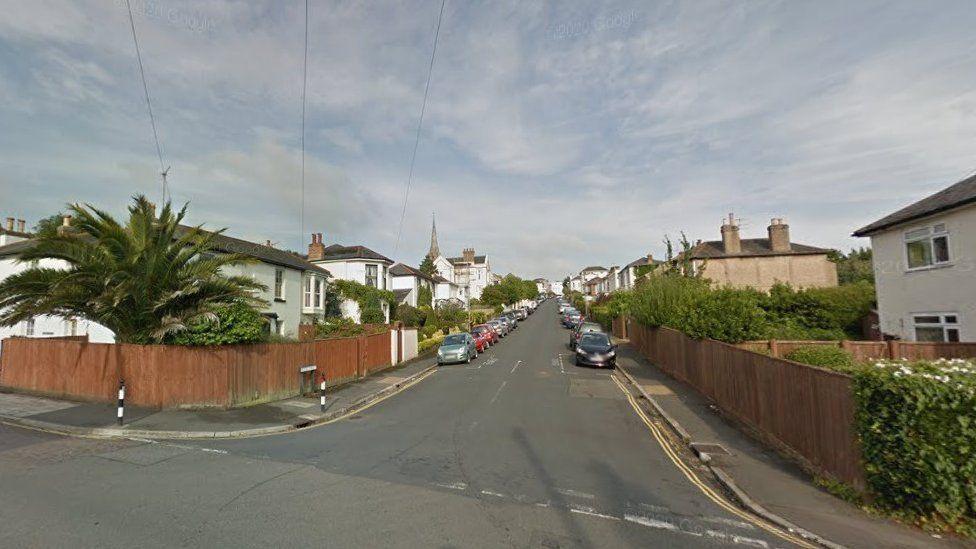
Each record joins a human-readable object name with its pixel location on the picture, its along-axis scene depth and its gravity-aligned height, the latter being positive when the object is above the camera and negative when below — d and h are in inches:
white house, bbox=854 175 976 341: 553.6 +42.1
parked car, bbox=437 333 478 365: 953.5 -79.4
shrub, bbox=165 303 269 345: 482.6 -11.9
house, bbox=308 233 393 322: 1473.9 +161.1
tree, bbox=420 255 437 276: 3231.3 +325.5
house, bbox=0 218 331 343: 812.6 +59.6
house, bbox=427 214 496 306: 3533.5 +347.6
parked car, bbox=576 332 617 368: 872.3 -85.4
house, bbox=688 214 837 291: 1446.9 +129.4
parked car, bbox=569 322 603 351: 1219.9 -58.4
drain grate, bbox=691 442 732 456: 355.3 -113.3
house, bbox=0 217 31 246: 1106.3 +216.9
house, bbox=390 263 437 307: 1861.5 +128.1
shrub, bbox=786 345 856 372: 464.8 -57.3
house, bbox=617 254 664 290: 2363.2 +190.3
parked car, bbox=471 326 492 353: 1209.4 -71.5
